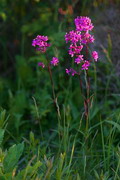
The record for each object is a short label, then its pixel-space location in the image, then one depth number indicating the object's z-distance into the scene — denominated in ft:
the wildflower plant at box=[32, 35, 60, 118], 10.36
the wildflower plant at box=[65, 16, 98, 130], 10.08
